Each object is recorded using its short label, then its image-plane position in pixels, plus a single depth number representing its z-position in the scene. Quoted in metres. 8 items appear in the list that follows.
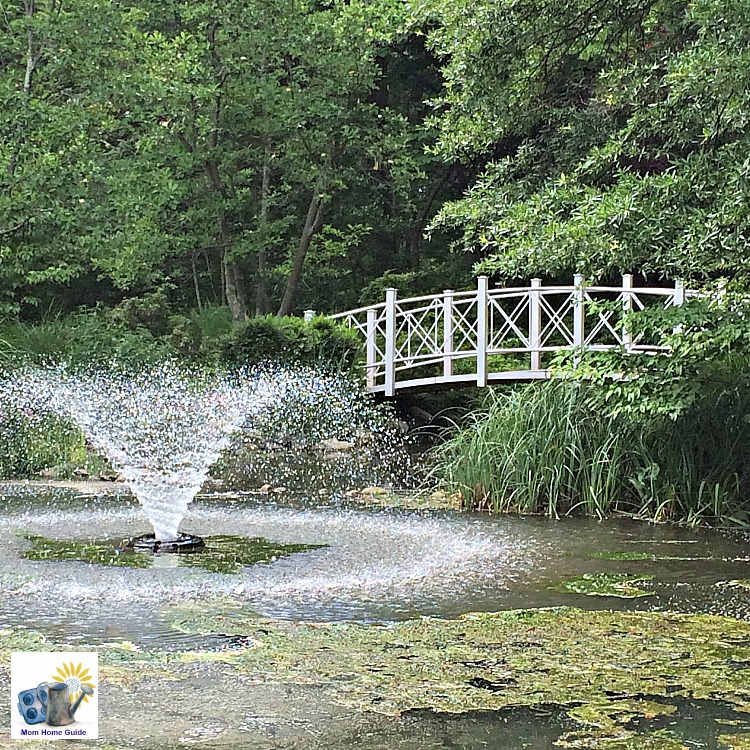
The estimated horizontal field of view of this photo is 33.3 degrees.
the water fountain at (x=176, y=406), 14.61
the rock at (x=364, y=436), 17.02
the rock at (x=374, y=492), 12.20
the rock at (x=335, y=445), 16.45
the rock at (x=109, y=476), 13.65
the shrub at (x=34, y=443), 13.82
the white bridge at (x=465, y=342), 15.88
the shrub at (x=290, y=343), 16.34
